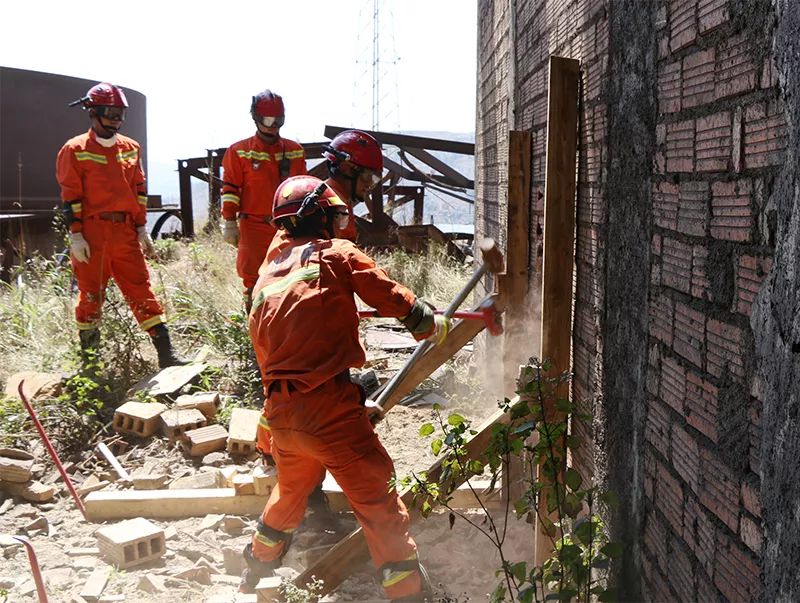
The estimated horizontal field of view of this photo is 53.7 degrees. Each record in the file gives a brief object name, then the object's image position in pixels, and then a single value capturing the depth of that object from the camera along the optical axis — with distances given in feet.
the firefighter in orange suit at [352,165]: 13.88
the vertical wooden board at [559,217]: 8.91
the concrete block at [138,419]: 17.66
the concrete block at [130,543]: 12.69
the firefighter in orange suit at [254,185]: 21.18
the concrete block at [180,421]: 17.29
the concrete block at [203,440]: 16.76
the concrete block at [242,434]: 16.53
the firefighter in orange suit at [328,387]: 10.14
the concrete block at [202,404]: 18.17
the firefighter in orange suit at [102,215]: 20.08
